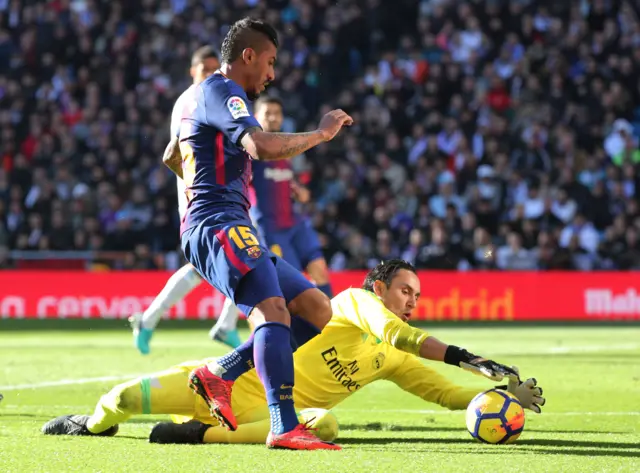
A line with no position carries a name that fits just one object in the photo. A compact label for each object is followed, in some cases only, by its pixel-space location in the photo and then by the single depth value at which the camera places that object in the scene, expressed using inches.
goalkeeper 445.1
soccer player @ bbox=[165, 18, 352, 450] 419.5
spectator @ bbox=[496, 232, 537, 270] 1427.2
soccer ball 441.1
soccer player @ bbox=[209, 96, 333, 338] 853.8
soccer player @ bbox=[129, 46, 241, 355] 805.9
